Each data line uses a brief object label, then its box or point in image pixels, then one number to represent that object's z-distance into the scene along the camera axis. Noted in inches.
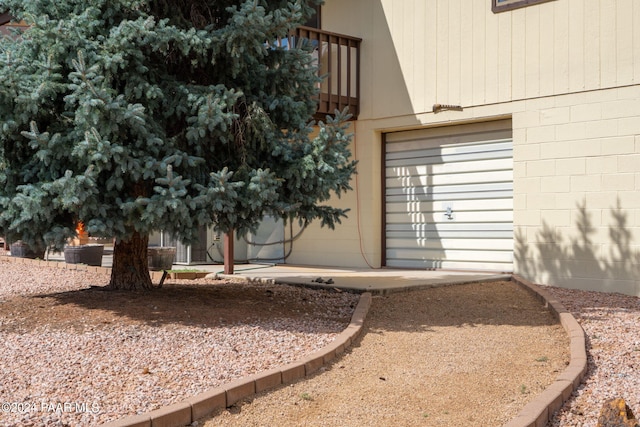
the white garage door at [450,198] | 381.4
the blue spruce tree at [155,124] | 216.1
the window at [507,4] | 355.6
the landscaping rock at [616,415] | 120.1
